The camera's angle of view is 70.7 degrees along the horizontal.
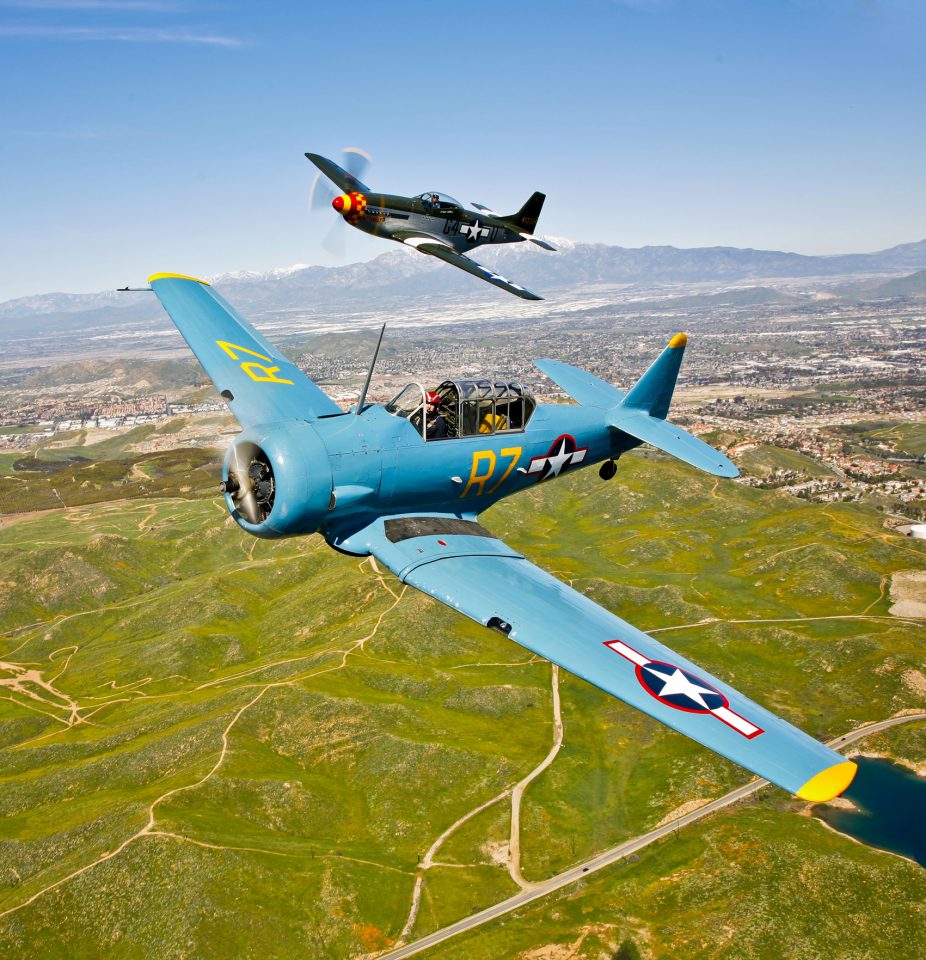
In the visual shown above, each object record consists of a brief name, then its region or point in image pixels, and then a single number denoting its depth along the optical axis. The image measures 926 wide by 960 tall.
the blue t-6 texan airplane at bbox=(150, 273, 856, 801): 13.74
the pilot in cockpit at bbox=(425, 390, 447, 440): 20.05
